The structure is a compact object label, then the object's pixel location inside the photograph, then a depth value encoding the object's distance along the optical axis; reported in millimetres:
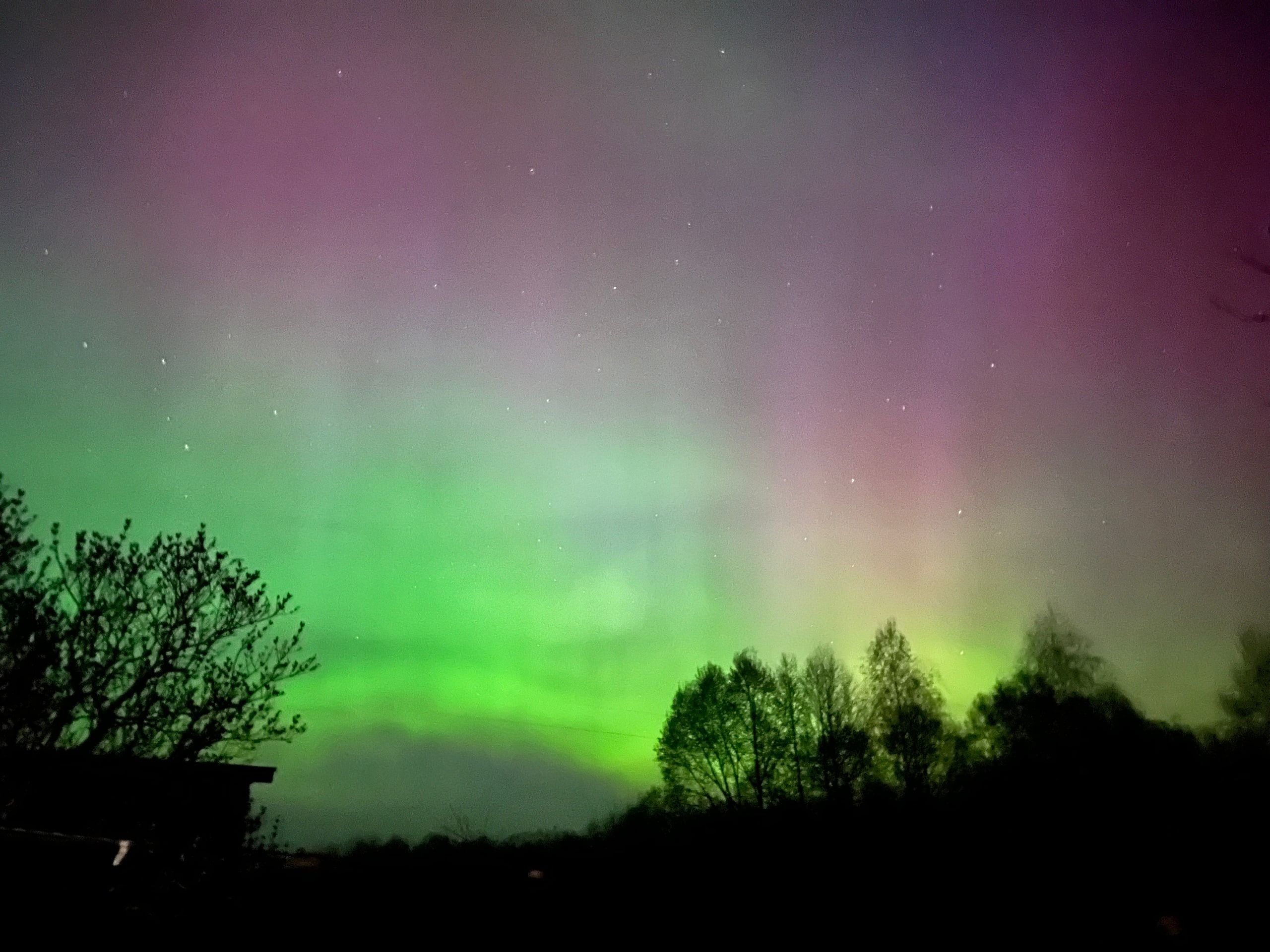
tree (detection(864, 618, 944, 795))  38500
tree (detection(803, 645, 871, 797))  37906
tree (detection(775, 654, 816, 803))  37906
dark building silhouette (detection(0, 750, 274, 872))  12898
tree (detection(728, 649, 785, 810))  37750
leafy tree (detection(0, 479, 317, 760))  13719
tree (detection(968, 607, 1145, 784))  33594
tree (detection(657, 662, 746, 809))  37375
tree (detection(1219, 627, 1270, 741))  36219
